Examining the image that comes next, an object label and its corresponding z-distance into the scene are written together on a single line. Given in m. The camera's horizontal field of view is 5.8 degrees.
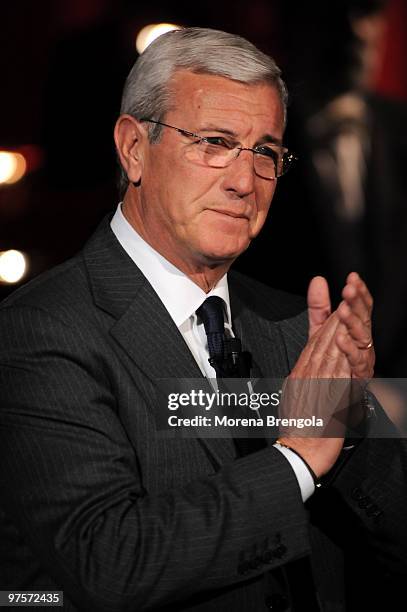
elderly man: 3.93
